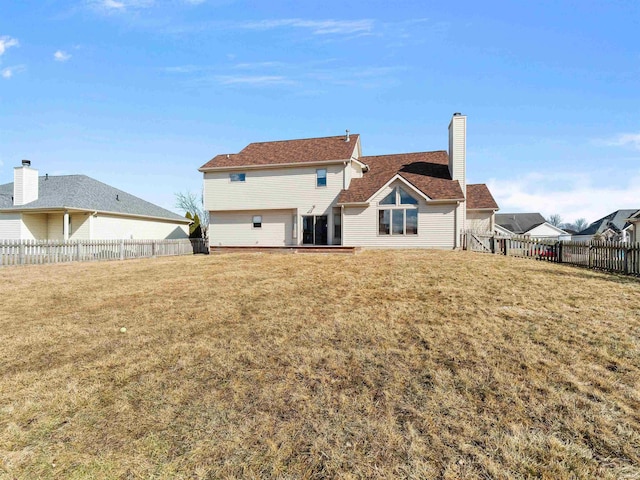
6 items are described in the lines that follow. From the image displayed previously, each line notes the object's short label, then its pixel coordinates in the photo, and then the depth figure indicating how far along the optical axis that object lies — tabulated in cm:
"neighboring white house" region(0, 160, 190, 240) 2245
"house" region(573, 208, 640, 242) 3775
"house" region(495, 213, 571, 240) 4867
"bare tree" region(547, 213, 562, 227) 11888
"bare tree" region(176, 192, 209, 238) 4925
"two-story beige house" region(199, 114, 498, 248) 1961
